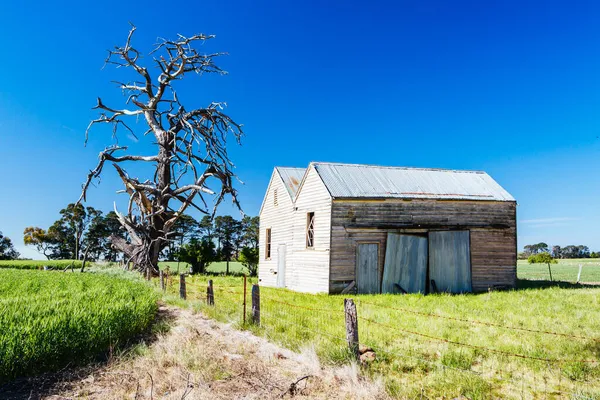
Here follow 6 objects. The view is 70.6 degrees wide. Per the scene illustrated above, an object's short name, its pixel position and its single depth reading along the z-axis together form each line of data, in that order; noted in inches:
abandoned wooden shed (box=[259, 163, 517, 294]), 762.8
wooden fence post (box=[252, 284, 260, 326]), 408.5
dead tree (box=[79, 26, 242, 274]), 946.7
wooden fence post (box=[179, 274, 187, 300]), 608.7
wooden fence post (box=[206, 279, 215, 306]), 525.7
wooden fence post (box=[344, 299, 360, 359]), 282.6
